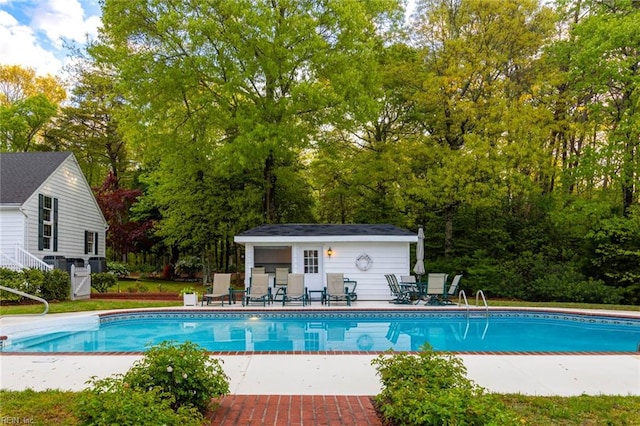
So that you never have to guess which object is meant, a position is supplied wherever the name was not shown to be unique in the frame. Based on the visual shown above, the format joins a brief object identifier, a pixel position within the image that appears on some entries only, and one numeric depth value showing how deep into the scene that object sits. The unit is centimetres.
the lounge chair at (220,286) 1408
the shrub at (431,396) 310
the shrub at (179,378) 379
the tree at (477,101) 1744
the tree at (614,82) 1568
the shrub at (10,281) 1259
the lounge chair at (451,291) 1352
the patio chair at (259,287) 1365
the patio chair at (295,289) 1385
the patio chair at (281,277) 1517
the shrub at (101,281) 1614
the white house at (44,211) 1595
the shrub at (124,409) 300
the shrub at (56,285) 1312
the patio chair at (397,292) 1393
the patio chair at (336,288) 1391
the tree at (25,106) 2662
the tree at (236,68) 1683
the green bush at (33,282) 1281
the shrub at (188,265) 2397
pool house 1551
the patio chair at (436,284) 1377
